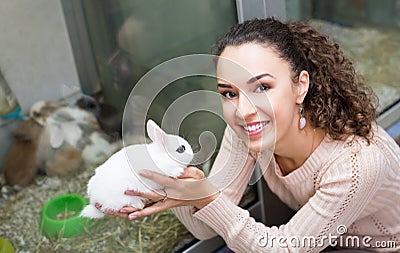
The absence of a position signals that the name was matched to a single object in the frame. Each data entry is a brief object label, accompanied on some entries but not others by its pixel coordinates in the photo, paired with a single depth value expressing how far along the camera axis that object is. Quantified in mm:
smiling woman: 1045
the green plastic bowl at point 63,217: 1410
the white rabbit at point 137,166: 963
